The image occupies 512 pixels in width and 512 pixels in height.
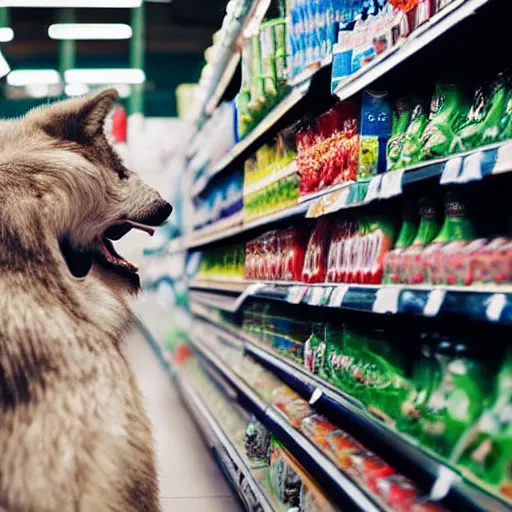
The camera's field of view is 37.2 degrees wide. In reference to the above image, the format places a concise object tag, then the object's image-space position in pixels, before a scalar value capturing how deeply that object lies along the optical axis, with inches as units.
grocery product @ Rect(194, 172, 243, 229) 181.8
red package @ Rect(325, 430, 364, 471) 86.9
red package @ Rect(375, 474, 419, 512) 69.0
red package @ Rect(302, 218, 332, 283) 108.9
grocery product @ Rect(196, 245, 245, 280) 183.8
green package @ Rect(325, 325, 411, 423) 77.2
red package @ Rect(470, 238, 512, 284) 56.8
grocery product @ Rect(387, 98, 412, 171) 83.6
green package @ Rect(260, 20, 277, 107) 135.6
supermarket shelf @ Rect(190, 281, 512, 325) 54.6
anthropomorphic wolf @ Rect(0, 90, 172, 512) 81.1
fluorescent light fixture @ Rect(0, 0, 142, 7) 259.5
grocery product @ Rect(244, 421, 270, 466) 140.0
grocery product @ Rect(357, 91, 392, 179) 89.1
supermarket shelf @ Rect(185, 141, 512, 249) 56.0
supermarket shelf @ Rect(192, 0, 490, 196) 61.1
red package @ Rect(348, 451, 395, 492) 77.5
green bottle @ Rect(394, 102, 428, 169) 78.4
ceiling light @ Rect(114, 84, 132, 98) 406.6
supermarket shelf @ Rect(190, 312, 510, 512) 56.2
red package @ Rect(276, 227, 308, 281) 123.9
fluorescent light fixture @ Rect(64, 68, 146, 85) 364.5
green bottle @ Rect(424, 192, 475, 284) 65.9
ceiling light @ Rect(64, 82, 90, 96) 357.7
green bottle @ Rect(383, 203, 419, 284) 76.2
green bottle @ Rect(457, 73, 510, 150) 65.9
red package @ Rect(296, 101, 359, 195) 97.4
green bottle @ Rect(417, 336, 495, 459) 62.6
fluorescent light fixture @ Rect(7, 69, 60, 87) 384.4
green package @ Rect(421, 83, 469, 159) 72.8
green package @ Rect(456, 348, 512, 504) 55.1
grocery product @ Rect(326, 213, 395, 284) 84.6
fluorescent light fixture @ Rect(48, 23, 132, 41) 305.7
